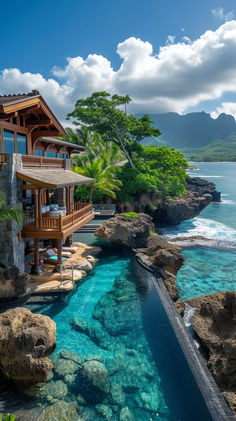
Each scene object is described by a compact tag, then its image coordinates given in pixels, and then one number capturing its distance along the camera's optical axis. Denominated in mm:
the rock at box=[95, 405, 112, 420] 7204
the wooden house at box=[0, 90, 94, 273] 13094
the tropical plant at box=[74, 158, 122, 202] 29203
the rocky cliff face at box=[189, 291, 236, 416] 8289
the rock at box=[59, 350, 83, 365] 9180
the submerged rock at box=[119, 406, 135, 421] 7172
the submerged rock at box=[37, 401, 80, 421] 7027
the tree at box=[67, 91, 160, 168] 37062
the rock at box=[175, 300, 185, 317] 12833
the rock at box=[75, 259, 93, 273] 16391
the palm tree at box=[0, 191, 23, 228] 11596
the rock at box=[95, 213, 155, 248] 21531
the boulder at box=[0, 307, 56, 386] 7992
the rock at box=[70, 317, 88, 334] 11000
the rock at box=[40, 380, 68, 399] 7727
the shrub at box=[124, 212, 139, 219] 25578
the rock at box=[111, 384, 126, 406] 7694
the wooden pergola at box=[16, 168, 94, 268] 13157
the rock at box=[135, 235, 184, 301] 15117
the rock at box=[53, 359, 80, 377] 8609
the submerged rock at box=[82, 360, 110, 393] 8206
